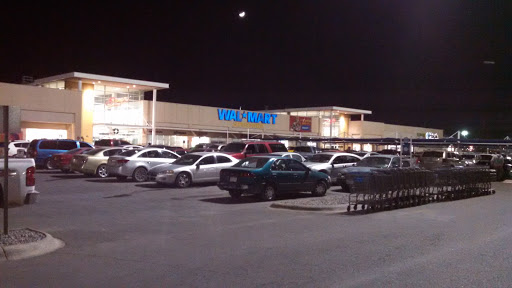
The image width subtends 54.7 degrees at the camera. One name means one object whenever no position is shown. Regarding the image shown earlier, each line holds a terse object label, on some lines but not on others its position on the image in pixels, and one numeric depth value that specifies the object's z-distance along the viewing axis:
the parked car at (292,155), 24.51
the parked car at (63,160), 25.09
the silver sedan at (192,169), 19.67
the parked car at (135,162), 21.64
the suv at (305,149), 34.38
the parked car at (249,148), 24.95
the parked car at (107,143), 32.31
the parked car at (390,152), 41.16
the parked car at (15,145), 30.66
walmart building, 39.34
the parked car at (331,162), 21.64
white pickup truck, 10.55
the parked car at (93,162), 23.22
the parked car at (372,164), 20.28
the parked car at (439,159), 28.16
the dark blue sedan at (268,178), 16.12
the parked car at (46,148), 27.55
